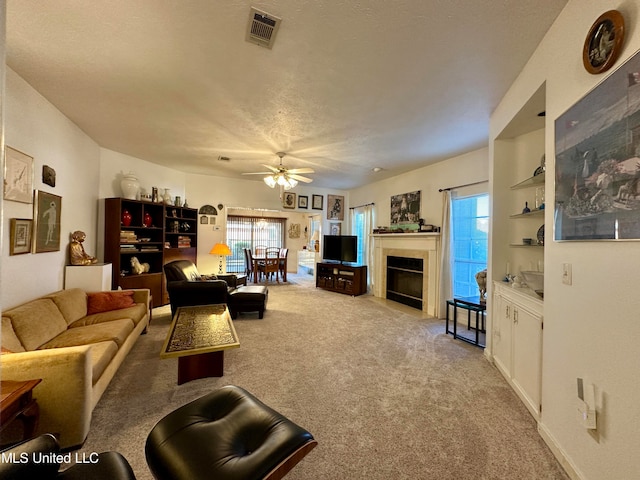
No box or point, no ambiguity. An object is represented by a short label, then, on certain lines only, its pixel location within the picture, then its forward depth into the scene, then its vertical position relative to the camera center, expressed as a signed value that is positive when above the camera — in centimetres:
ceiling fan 399 +96
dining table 734 -72
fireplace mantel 464 -22
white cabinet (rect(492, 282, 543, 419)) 198 -81
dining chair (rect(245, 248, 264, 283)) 735 -74
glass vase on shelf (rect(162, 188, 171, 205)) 487 +76
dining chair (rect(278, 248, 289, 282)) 759 -71
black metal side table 325 -80
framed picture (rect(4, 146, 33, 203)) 226 +53
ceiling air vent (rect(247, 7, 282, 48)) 169 +141
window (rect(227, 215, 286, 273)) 920 +20
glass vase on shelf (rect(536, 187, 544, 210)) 244 +44
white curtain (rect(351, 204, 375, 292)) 641 +13
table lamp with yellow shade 566 -22
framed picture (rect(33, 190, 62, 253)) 269 +17
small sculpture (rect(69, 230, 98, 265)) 339 -18
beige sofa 159 -85
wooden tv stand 604 -86
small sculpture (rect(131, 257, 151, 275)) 439 -47
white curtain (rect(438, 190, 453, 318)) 443 -34
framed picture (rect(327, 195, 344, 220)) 723 +94
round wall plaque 124 +100
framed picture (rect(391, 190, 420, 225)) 524 +70
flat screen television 632 -16
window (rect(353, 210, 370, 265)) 676 +25
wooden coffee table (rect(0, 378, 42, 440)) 132 -87
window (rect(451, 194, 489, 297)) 409 +6
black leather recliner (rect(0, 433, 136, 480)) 97 -87
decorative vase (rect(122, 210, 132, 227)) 434 +33
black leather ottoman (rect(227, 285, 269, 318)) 423 -98
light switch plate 157 -17
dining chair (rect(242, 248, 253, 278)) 772 -69
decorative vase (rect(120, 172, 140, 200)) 435 +84
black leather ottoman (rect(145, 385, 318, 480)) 111 -93
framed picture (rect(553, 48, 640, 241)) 116 +42
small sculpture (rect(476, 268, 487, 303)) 341 -49
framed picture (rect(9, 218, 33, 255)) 235 +1
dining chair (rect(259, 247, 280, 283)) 736 -71
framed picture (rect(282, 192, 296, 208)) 663 +102
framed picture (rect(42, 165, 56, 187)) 280 +65
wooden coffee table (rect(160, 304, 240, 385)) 205 -82
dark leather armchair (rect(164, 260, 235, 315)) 356 -71
